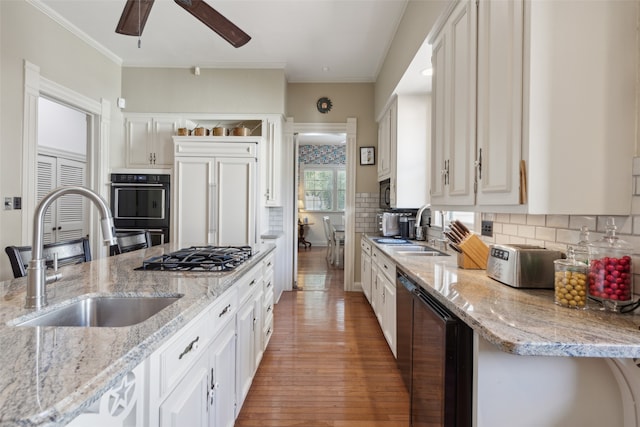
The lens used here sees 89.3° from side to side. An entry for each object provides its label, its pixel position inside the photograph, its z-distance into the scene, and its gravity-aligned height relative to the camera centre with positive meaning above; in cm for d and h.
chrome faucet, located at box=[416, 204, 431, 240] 331 -19
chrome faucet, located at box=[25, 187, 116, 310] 99 -9
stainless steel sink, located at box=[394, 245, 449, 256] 262 -33
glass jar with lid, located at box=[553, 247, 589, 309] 112 -25
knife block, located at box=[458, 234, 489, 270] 188 -24
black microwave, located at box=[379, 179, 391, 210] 379 +21
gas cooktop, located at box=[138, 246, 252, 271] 164 -27
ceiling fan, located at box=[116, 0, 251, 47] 200 +125
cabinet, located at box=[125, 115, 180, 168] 412 +88
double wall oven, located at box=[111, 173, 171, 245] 387 +7
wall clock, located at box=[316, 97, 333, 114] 457 +150
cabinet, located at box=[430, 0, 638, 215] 116 +39
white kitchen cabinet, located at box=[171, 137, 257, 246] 376 +21
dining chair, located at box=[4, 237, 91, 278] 167 -27
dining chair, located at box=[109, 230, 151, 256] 259 -28
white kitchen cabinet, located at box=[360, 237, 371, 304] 368 -67
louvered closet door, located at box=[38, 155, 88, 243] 380 +6
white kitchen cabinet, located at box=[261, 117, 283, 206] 409 +65
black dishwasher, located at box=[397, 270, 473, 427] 113 -59
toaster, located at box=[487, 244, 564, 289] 141 -24
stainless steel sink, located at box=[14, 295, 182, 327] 120 -38
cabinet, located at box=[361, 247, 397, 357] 246 -71
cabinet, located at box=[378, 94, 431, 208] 334 +65
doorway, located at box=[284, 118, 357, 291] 454 +61
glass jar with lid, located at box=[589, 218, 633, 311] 107 -19
